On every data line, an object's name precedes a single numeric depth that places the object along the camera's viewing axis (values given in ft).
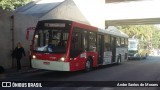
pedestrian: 44.49
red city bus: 37.40
